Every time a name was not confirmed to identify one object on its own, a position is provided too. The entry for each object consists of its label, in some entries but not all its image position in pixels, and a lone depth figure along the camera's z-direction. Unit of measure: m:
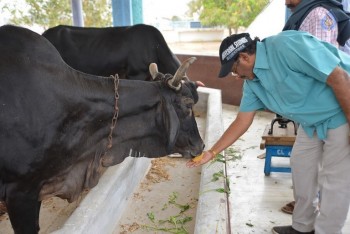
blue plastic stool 3.87
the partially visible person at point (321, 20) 2.84
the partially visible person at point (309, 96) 2.24
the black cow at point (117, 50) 4.93
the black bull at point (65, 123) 2.13
